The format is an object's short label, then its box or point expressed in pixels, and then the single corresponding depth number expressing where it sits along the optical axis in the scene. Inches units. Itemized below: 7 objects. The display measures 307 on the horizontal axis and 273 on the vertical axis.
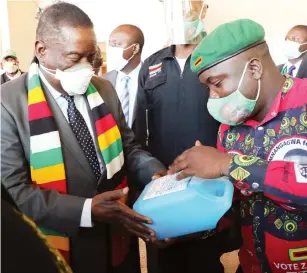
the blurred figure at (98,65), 114.7
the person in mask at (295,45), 130.7
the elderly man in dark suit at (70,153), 42.0
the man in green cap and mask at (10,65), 179.0
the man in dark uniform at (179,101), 69.6
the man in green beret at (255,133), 38.7
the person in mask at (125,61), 101.1
